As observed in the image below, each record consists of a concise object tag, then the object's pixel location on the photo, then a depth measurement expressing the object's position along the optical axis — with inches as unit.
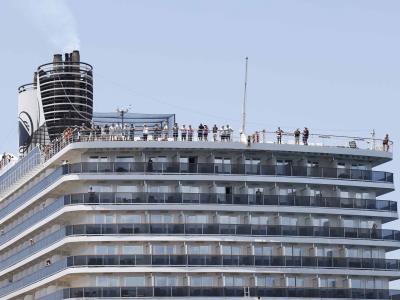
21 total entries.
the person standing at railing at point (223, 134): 4904.0
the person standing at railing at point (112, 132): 4863.7
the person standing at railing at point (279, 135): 4933.6
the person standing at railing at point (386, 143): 5118.1
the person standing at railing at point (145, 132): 4877.0
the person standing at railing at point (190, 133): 4901.6
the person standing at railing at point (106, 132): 4875.5
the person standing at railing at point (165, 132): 4859.0
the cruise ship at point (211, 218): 4766.2
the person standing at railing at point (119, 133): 4881.9
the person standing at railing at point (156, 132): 4925.9
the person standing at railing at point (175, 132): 4884.4
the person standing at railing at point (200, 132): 4899.1
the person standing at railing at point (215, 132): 4886.8
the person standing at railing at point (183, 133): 4894.2
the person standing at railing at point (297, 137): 4945.9
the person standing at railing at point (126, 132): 4892.0
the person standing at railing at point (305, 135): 4955.7
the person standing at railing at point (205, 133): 4879.4
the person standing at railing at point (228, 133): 4906.5
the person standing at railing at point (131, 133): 4891.7
